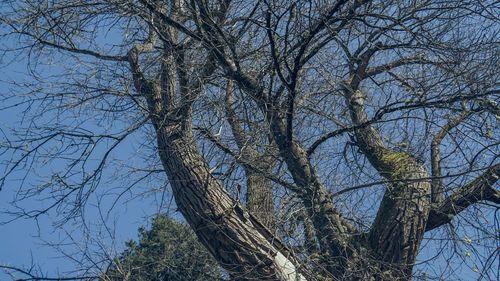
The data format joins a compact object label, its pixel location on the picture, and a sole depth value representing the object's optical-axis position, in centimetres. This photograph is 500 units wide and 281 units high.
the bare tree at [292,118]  614
